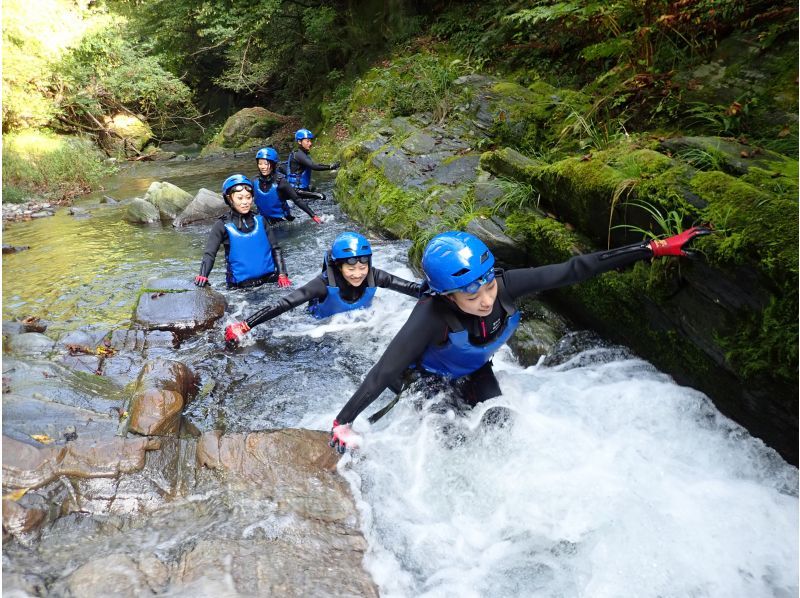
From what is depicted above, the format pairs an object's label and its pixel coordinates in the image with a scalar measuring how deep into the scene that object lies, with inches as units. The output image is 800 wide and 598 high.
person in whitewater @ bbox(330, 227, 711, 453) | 129.7
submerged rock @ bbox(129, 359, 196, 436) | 149.2
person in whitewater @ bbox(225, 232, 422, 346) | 211.5
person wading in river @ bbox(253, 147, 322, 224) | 409.4
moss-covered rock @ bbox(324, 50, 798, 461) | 125.6
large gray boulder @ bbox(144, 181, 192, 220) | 484.7
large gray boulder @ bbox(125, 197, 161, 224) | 470.9
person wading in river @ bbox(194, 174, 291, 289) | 275.7
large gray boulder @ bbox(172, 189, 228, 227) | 459.5
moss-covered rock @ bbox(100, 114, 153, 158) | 893.8
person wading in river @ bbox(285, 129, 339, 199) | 468.1
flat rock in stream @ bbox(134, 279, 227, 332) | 242.8
